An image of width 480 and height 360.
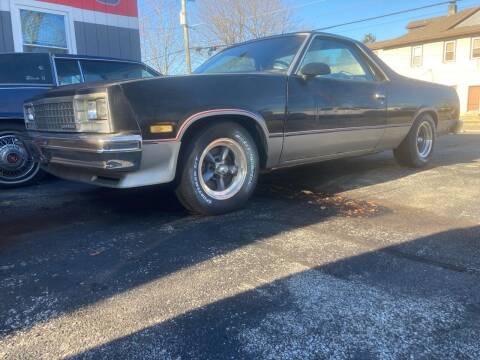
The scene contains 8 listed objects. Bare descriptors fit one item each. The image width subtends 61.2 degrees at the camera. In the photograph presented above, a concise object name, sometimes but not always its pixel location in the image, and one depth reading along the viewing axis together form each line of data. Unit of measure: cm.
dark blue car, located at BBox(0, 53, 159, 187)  466
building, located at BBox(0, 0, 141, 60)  792
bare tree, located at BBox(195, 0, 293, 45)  2855
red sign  888
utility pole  1884
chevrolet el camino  288
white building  2566
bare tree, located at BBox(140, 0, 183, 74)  2400
